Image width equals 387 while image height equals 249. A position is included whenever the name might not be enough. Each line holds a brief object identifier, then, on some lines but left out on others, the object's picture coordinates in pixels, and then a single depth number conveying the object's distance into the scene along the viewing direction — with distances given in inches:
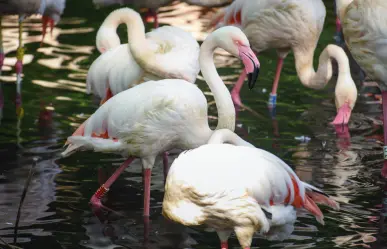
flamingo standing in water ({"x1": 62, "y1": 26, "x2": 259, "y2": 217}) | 430.6
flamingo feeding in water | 596.7
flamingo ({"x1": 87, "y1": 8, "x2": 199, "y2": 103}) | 510.9
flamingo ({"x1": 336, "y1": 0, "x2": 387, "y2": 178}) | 489.4
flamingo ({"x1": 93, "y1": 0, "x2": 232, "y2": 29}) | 701.9
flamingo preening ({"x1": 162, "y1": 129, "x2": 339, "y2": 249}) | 350.3
